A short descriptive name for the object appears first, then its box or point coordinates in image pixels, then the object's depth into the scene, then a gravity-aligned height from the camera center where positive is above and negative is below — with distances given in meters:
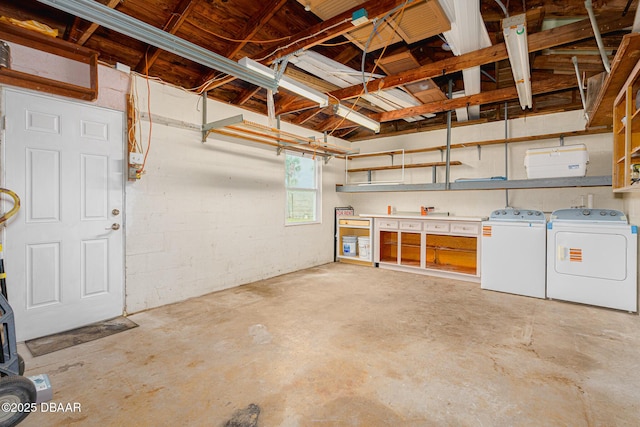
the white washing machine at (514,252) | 3.88 -0.52
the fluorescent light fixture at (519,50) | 2.34 +1.48
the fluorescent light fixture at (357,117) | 4.10 +1.42
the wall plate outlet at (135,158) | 3.05 +0.55
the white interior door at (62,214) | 2.58 -0.02
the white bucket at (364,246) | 5.72 -0.64
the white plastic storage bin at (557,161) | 3.74 +0.68
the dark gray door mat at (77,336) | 2.49 -1.12
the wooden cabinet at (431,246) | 4.71 -0.60
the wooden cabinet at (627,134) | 2.51 +0.79
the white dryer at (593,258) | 3.35 -0.52
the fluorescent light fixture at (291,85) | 2.90 +1.43
